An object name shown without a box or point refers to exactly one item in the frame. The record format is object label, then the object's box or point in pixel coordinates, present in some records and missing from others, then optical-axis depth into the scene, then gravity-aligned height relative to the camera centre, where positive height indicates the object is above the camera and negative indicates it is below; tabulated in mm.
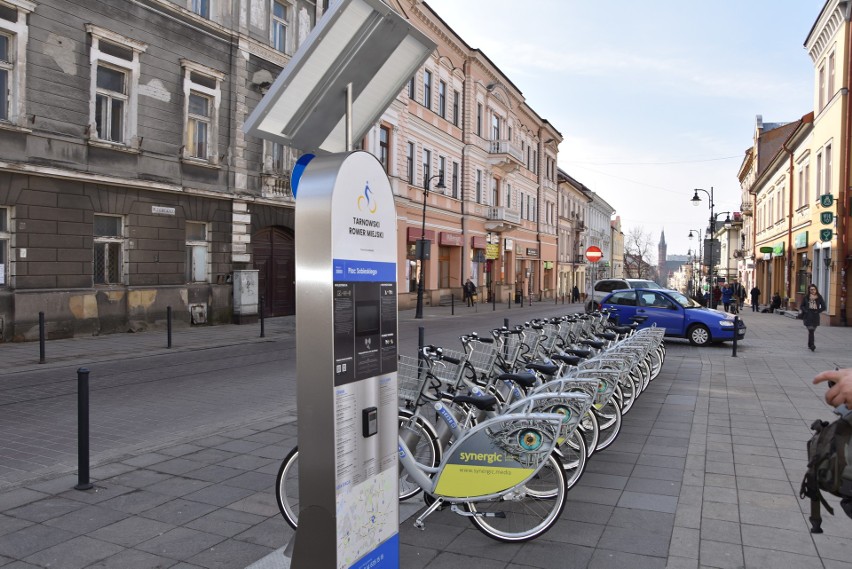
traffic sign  22370 +872
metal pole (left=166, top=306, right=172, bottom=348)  13977 -1153
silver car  32062 -275
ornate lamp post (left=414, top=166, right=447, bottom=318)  24636 +905
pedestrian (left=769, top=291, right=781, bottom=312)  34125 -1180
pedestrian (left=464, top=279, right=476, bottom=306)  35000 -677
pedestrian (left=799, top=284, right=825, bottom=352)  15953 -705
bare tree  101438 +3665
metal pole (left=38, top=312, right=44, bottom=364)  11463 -1129
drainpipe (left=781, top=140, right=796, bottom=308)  33094 +1910
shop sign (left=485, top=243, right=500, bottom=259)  39938 +1692
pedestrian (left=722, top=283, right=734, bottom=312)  37781 -897
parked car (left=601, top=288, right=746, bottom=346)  16734 -910
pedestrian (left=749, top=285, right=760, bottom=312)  38231 -1036
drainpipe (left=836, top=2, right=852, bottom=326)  22922 +2651
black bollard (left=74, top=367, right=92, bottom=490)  5008 -1218
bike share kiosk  2852 -98
